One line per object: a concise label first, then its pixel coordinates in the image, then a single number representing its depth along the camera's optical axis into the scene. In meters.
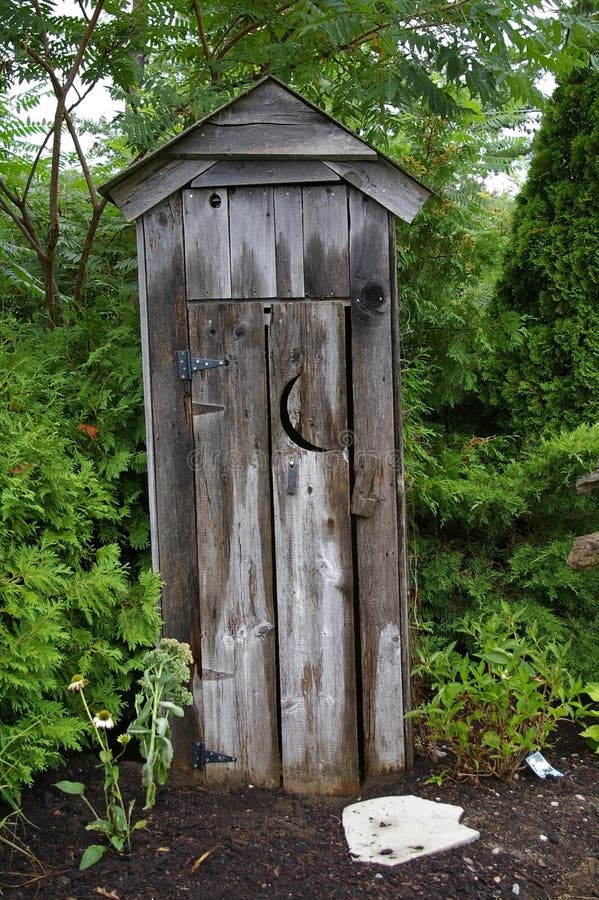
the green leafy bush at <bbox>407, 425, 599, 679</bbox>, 4.02
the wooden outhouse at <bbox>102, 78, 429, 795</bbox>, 3.13
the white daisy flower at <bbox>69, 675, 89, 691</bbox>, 2.58
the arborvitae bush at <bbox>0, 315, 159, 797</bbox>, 2.80
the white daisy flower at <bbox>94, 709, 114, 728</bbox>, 2.60
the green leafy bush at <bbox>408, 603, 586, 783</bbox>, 3.12
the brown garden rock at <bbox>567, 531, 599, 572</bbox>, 3.17
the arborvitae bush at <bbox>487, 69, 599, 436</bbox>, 4.74
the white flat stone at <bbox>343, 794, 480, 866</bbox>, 2.69
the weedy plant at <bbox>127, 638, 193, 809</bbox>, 2.69
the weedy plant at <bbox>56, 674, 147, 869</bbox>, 2.54
